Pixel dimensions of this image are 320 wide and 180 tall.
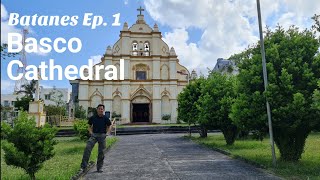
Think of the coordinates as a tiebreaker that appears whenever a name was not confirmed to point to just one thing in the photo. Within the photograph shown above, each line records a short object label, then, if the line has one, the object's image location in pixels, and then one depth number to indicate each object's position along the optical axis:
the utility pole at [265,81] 6.49
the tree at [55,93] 40.02
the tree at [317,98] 5.16
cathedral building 30.61
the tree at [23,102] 29.59
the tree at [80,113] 28.72
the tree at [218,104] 10.94
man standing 5.99
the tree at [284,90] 6.45
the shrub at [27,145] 4.78
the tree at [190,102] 15.22
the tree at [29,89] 37.52
